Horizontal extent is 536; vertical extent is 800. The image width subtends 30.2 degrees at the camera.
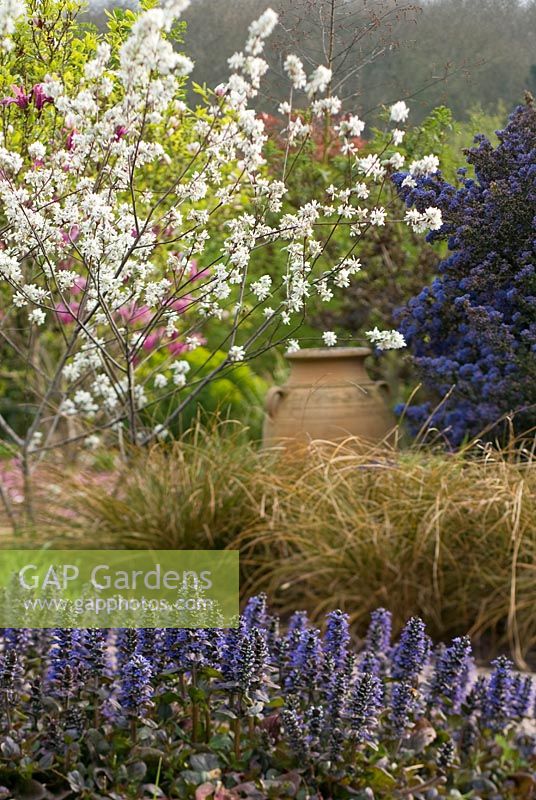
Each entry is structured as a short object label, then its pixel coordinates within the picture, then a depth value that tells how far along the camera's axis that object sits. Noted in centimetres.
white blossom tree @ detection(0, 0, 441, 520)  285
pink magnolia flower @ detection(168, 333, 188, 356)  506
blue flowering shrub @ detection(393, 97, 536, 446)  420
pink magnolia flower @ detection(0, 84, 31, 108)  371
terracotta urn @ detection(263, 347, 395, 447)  490
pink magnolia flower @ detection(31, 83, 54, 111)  363
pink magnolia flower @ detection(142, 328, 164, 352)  580
